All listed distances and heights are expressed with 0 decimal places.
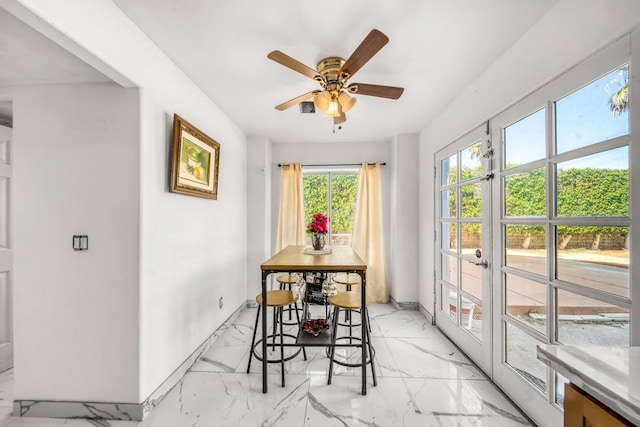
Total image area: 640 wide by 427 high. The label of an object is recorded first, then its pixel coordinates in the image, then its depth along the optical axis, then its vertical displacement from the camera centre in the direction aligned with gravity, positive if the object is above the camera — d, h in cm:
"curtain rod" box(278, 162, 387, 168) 409 +79
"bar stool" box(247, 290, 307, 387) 205 -66
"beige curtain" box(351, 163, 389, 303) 394 -21
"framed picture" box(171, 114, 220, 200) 197 +45
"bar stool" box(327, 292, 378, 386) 199 -67
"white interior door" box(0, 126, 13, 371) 214 -29
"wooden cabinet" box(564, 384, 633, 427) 62 -48
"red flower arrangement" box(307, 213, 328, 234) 258 -9
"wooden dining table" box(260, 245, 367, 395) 186 -36
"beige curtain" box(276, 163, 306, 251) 403 +10
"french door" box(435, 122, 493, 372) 213 -25
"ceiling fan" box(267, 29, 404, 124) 164 +90
